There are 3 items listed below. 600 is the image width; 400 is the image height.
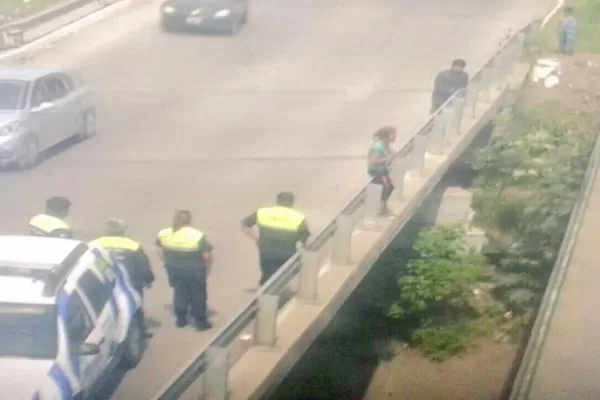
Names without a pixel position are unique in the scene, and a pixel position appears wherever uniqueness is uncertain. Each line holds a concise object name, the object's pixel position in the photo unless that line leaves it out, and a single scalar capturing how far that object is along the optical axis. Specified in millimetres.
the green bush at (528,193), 19531
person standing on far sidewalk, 30266
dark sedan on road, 31875
